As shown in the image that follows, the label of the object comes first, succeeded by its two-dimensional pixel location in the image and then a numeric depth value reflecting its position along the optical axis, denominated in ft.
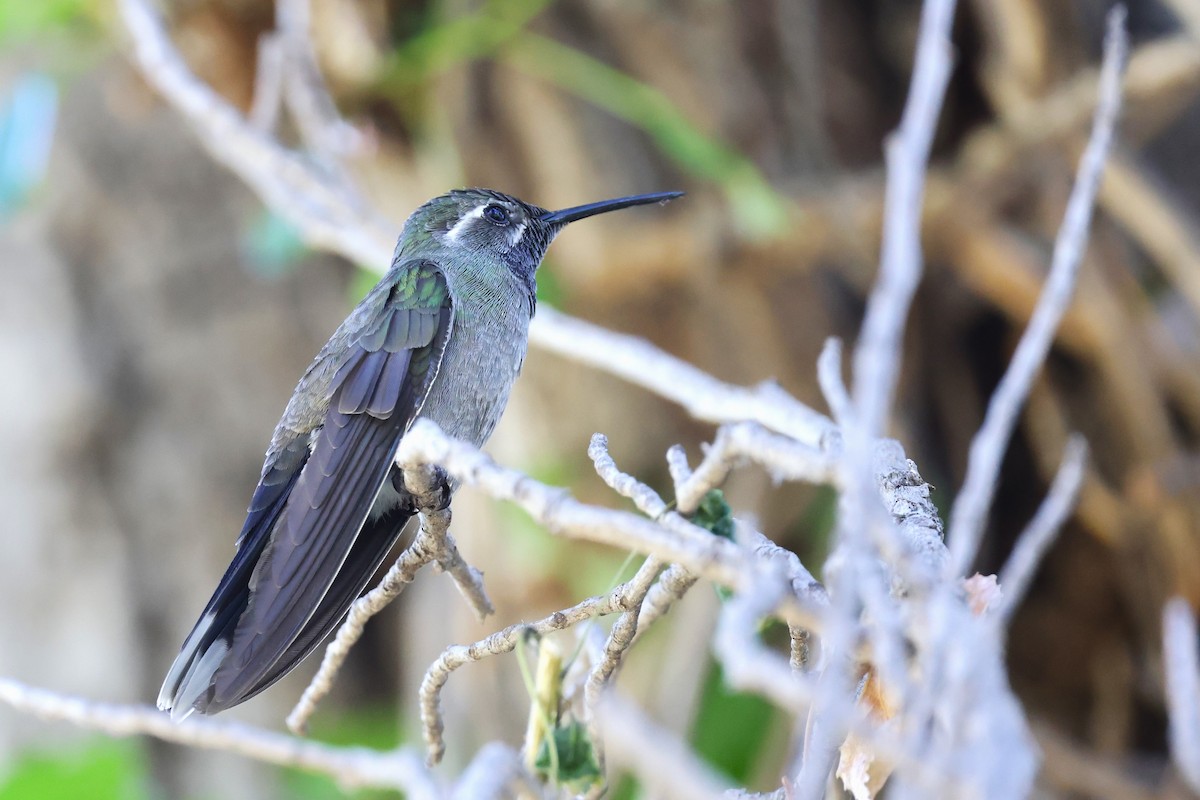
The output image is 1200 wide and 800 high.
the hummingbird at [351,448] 10.41
